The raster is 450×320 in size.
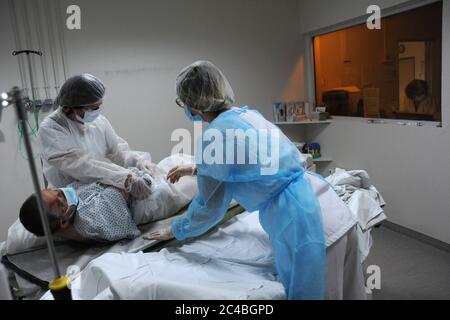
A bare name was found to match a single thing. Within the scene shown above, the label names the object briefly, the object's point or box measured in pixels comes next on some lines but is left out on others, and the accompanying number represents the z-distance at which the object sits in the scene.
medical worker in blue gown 1.20
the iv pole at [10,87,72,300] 0.85
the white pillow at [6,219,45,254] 1.66
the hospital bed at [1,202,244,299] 1.45
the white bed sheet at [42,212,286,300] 1.04
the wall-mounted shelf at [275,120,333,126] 3.60
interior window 2.61
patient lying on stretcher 1.48
